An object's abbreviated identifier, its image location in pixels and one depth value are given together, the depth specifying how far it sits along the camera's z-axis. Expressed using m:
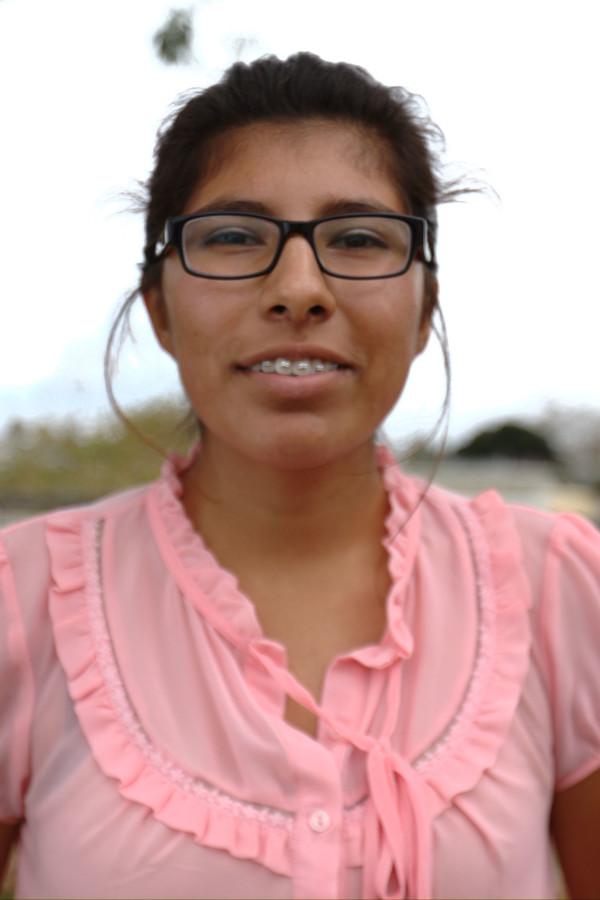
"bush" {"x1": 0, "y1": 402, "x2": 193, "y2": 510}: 4.63
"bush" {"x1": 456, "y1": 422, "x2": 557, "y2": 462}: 10.29
